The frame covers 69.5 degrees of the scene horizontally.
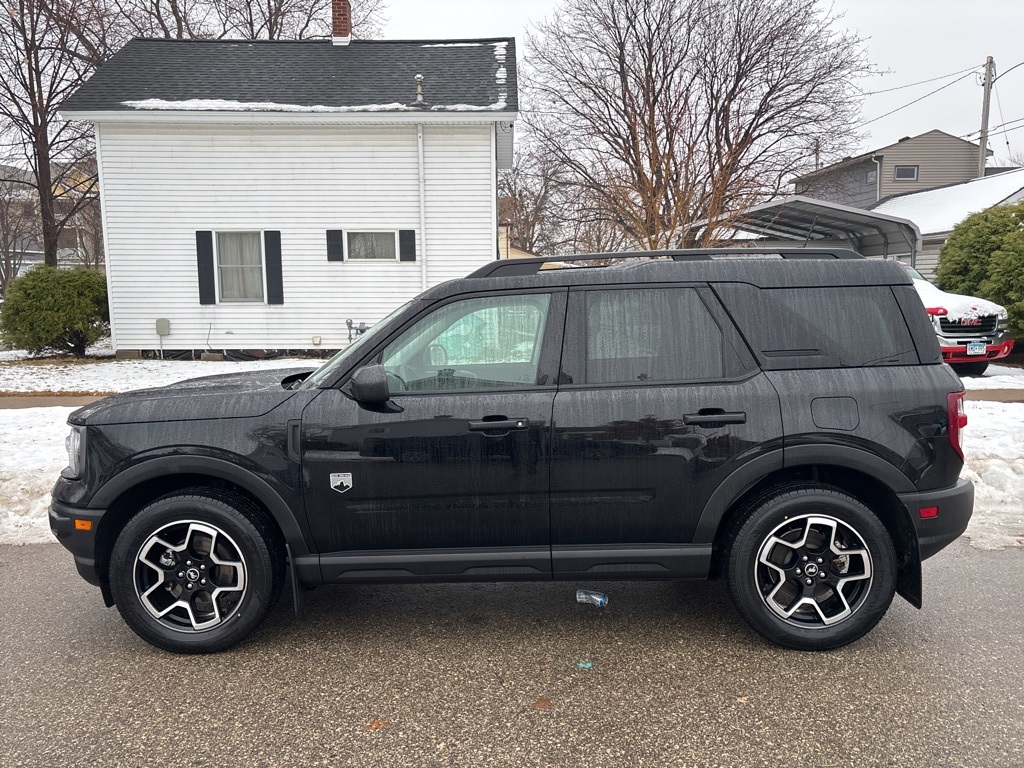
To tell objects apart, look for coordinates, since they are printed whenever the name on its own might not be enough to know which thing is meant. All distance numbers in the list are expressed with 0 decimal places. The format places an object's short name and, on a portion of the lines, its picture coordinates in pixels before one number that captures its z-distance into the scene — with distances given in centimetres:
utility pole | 3294
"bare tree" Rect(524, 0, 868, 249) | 2753
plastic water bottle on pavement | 369
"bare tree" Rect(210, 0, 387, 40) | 2908
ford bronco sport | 346
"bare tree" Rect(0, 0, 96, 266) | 2102
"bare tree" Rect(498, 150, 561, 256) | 2975
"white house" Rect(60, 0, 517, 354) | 1451
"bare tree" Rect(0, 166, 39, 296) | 2865
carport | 1598
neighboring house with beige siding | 3428
